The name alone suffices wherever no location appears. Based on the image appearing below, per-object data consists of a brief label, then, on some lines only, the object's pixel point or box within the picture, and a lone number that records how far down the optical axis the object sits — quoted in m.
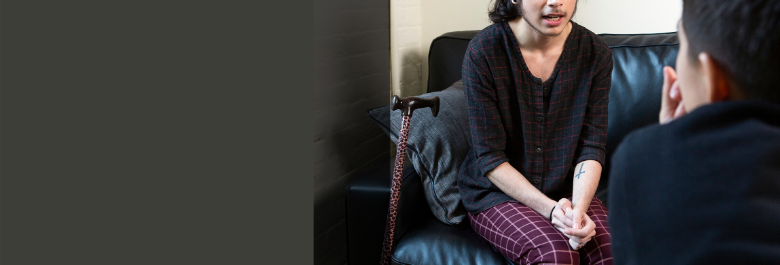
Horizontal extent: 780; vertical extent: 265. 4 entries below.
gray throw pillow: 1.47
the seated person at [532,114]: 1.33
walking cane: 1.37
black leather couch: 1.36
